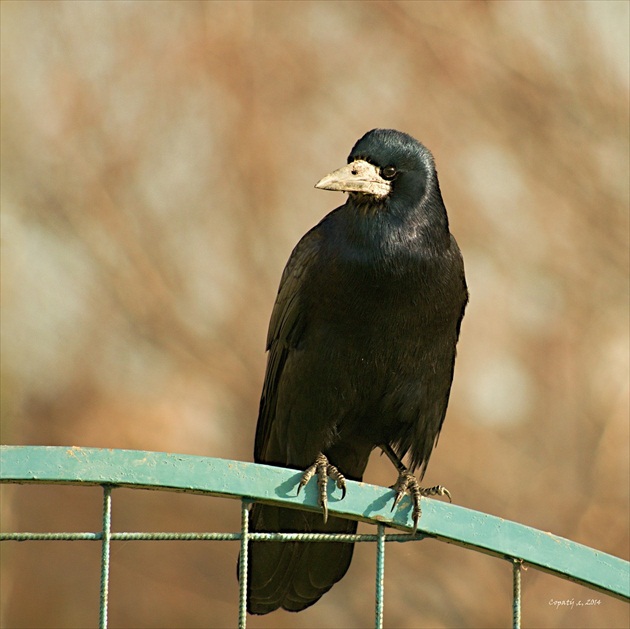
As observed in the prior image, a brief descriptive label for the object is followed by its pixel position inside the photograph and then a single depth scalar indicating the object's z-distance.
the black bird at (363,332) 8.16
